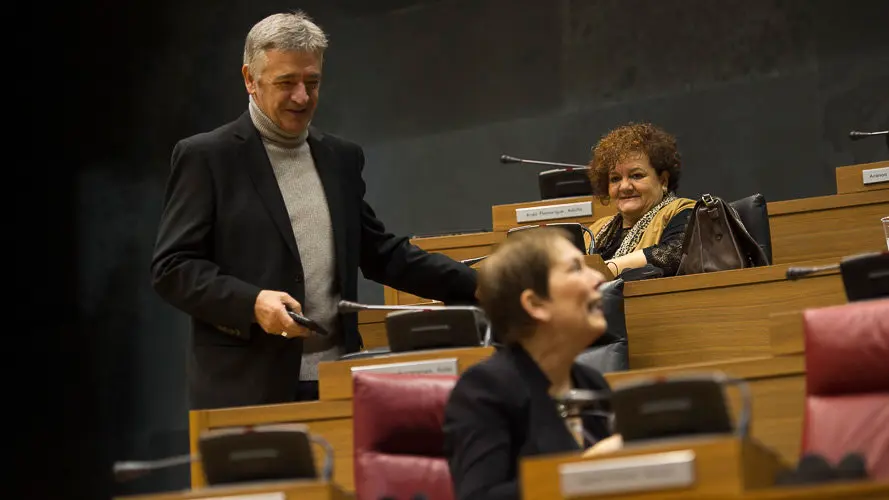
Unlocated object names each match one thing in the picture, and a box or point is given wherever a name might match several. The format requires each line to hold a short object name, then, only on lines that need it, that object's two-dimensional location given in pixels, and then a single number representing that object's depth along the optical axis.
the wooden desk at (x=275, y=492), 2.66
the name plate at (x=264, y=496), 2.67
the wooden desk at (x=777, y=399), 3.96
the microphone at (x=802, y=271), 4.21
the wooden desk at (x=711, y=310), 5.29
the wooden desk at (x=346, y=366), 4.26
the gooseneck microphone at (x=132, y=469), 3.08
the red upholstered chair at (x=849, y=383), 3.36
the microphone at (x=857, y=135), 7.92
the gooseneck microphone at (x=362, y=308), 4.49
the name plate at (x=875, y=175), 7.41
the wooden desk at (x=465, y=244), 7.54
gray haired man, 4.63
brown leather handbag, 5.83
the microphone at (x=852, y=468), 2.35
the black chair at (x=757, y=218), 6.50
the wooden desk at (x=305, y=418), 4.39
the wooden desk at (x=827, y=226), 6.94
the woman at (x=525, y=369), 3.11
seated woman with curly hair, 6.45
